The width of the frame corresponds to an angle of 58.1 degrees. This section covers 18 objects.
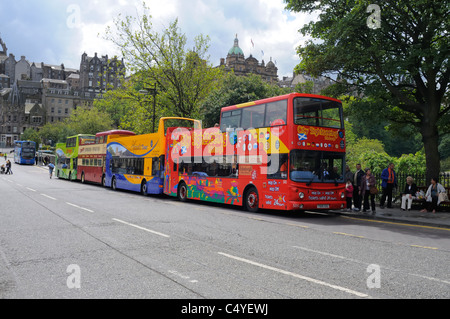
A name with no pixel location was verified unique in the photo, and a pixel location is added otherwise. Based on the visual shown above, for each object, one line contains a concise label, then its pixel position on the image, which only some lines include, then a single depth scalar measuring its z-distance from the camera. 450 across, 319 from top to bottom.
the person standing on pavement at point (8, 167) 47.60
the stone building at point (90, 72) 149.62
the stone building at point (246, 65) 139.25
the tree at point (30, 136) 101.03
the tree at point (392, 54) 15.27
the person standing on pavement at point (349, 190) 17.44
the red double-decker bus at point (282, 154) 14.65
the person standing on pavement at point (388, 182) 18.19
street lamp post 32.83
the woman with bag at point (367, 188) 16.89
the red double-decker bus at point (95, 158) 32.25
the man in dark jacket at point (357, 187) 17.62
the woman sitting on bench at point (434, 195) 16.14
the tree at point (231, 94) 41.56
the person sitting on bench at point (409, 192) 17.25
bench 16.23
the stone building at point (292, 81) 139.12
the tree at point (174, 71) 33.88
